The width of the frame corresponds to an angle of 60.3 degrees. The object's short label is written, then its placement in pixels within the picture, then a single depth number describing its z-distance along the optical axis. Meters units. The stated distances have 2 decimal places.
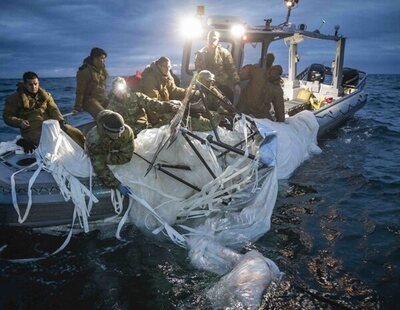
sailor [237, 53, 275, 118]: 7.78
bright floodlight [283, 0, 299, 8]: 10.62
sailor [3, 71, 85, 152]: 5.25
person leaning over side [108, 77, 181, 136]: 5.39
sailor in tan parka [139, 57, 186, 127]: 6.23
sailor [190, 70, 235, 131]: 6.14
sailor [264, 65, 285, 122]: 7.65
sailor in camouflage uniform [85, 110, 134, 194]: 4.58
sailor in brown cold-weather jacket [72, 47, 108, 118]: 6.55
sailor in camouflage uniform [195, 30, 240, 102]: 7.75
